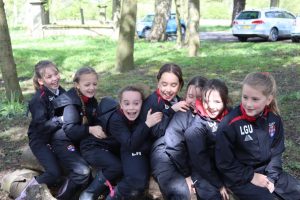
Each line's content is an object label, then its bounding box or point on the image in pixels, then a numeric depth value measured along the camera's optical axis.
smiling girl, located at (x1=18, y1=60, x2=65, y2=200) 4.01
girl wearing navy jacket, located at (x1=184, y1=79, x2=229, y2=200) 3.36
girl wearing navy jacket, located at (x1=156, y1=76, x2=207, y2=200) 3.47
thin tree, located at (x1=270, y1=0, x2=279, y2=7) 27.15
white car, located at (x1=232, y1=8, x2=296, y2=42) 17.33
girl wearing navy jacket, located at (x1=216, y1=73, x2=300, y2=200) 3.25
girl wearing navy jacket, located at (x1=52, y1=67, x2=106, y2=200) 3.90
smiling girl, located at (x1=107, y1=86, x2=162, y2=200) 3.64
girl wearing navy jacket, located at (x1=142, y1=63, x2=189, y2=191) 3.65
